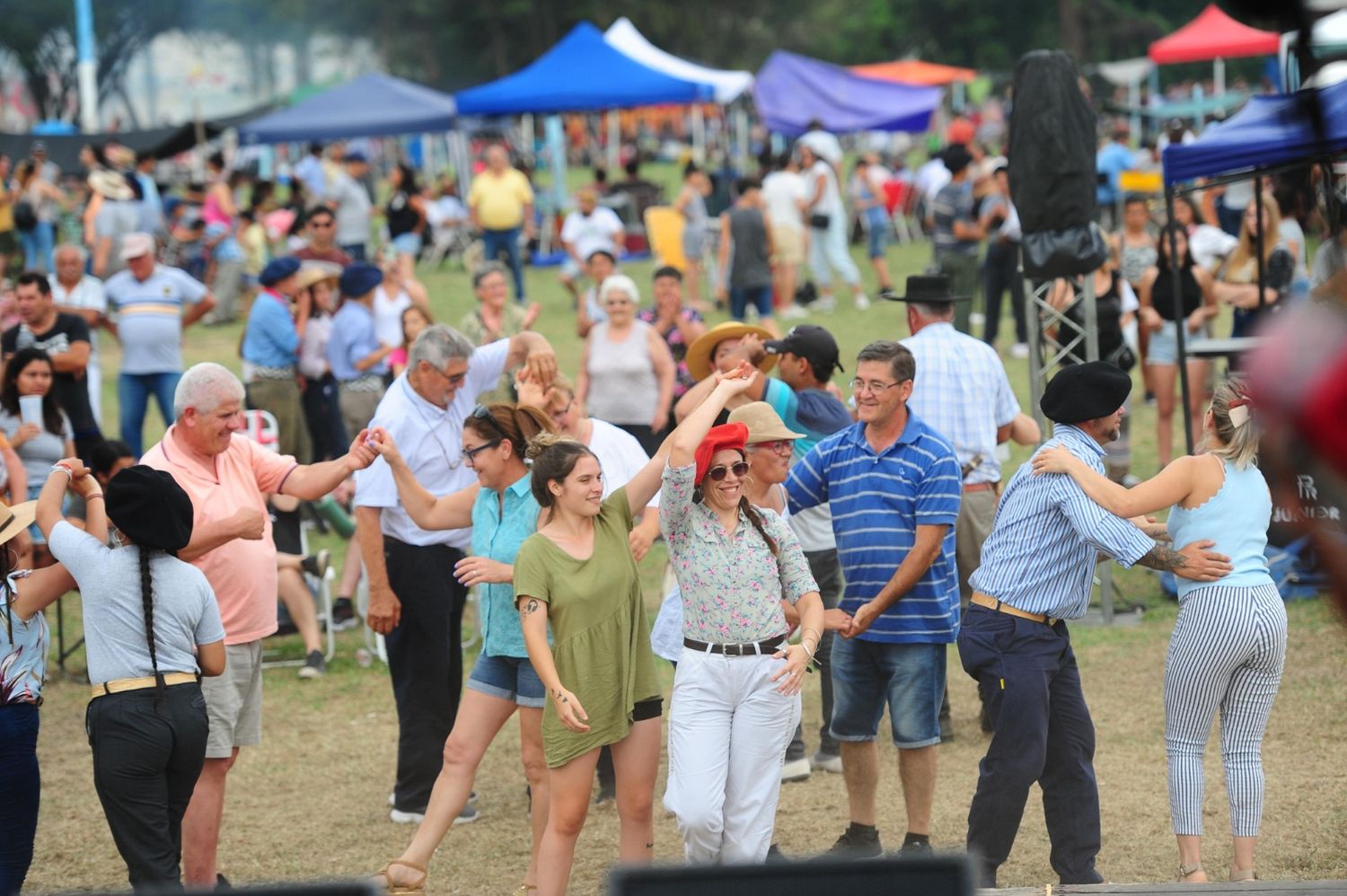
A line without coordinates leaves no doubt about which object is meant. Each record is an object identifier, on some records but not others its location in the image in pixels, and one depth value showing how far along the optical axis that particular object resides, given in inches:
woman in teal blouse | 419.2
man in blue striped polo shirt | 423.2
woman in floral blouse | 381.7
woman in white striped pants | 393.7
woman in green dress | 378.6
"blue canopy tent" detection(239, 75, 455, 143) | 1969.7
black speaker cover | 617.9
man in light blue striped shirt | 392.8
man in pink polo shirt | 416.5
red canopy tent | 2459.4
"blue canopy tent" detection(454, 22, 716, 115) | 1850.4
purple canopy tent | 2229.3
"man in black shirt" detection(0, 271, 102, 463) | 754.8
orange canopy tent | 3038.9
